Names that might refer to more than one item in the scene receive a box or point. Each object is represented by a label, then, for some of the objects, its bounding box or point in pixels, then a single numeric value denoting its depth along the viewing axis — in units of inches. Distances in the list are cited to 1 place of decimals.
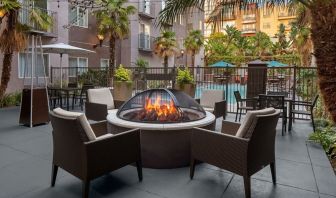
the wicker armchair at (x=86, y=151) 112.0
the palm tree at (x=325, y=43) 131.0
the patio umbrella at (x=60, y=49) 365.7
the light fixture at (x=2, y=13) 309.4
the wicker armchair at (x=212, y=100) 246.7
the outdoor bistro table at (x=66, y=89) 345.7
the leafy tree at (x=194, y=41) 854.8
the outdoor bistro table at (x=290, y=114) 241.9
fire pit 152.0
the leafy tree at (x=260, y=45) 1156.3
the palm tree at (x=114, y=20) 515.8
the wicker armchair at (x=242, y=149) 115.2
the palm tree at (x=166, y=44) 716.7
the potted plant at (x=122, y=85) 382.6
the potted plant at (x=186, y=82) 351.6
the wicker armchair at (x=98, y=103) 231.0
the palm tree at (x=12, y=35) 315.6
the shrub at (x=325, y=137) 198.0
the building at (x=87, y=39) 482.2
